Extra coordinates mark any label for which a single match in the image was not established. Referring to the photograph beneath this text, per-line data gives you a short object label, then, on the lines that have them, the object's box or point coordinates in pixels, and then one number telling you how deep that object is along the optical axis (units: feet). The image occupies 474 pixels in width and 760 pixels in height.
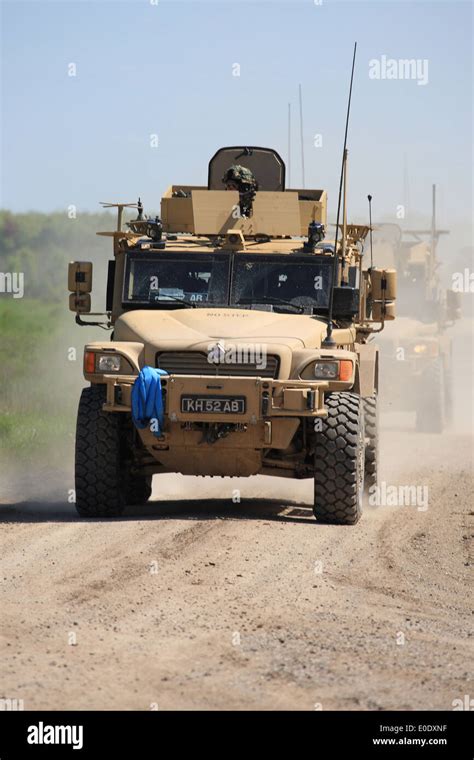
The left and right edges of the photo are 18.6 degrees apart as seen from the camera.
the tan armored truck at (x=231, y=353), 35.37
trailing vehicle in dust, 76.23
